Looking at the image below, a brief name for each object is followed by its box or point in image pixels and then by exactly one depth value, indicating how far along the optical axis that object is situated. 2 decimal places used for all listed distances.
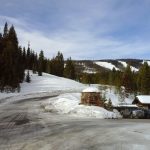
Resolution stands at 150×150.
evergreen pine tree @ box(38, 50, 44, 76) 55.60
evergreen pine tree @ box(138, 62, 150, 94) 46.53
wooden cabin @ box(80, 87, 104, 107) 18.97
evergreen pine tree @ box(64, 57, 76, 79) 69.91
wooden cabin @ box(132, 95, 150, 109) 27.27
